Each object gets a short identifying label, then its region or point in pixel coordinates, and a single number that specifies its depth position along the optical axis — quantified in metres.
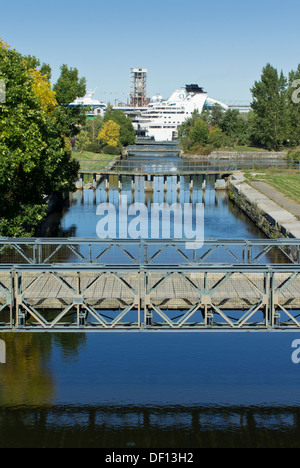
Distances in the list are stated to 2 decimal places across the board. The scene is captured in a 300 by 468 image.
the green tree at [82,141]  131.50
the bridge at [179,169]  82.97
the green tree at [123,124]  164.74
